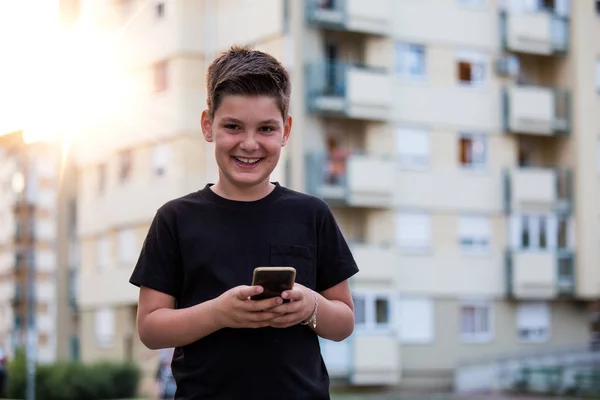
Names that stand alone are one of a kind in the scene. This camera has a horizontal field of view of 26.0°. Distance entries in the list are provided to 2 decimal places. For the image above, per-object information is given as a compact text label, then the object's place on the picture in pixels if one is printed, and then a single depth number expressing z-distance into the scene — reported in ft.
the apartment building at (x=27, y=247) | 184.24
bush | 86.53
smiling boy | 8.36
